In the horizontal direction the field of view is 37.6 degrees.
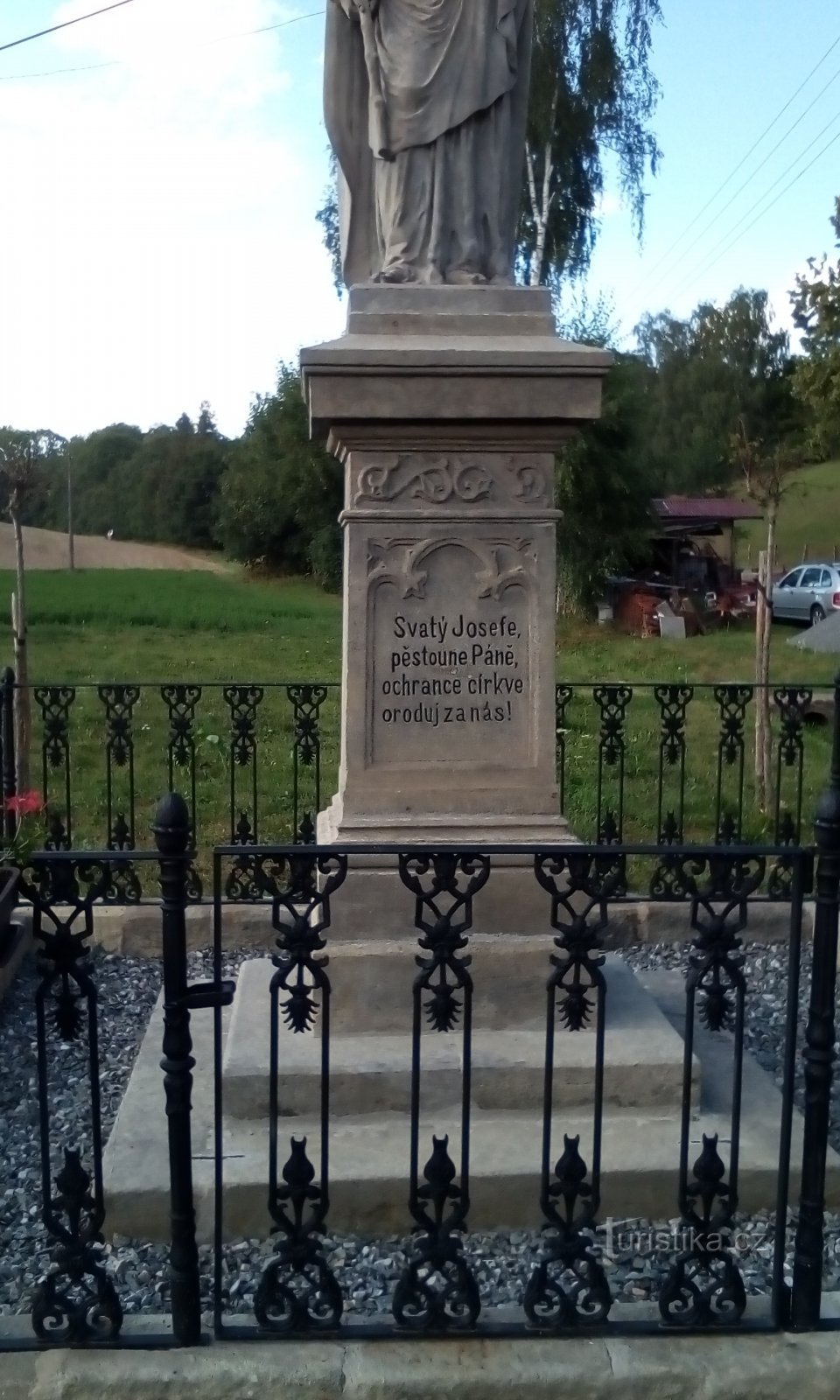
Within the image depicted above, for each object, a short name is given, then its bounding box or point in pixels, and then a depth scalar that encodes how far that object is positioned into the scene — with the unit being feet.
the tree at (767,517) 24.76
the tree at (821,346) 84.58
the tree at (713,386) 166.91
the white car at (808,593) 80.89
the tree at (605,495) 69.41
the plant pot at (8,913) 16.01
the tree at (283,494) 117.91
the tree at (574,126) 58.34
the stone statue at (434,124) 12.84
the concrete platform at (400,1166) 10.52
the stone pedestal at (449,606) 12.43
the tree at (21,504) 21.65
